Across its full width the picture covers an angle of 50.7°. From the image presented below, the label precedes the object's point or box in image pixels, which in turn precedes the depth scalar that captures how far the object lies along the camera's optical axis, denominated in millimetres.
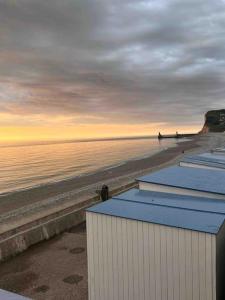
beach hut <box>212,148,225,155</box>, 20198
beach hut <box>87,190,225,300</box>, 5251
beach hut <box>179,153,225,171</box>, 12879
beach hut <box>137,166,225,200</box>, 8095
